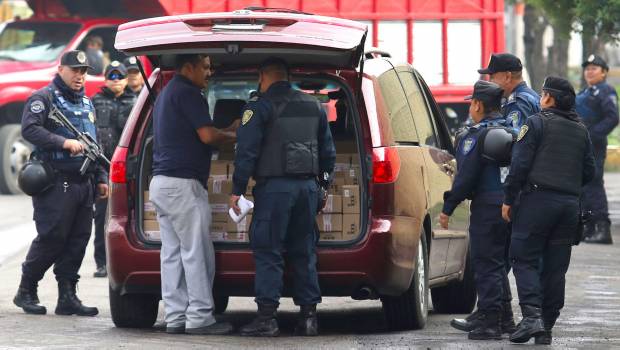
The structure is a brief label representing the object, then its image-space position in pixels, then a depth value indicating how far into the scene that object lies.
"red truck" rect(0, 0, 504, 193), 44.84
